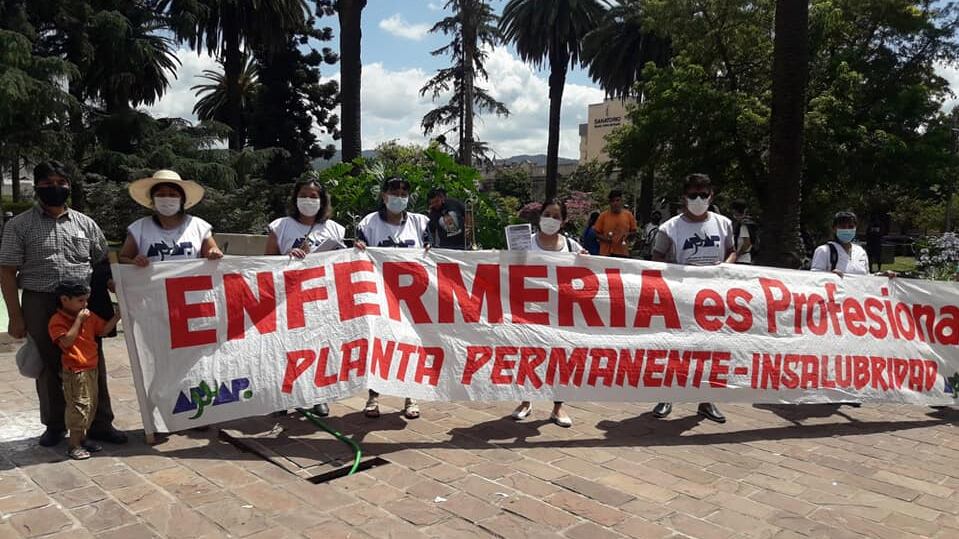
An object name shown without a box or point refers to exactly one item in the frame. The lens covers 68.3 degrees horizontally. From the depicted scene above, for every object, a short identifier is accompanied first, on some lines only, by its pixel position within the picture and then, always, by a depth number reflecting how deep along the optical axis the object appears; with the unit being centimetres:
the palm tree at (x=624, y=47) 2925
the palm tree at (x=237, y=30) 2442
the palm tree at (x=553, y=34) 3006
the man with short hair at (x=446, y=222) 825
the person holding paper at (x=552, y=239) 523
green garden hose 424
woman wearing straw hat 451
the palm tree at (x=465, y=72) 2789
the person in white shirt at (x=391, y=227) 525
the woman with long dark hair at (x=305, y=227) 505
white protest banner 446
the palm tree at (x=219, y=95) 3756
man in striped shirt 412
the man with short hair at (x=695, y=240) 536
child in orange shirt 412
